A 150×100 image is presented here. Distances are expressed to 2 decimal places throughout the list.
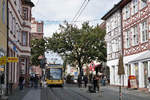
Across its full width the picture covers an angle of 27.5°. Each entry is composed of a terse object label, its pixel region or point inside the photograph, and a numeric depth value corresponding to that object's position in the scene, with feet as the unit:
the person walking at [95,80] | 82.95
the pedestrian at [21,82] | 97.94
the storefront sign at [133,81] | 101.50
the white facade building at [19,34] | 93.35
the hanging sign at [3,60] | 52.54
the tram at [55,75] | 131.75
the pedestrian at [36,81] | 111.75
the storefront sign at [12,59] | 59.55
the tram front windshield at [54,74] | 132.26
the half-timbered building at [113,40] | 128.82
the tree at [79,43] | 174.09
